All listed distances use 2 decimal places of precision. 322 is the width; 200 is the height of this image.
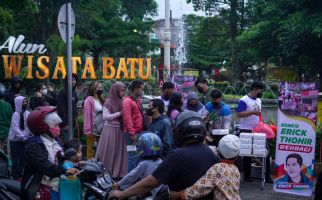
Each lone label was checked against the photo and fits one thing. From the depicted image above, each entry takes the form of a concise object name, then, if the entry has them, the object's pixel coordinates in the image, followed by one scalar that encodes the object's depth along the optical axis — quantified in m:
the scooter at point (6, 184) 4.97
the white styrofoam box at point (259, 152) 7.61
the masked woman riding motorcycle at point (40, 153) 4.25
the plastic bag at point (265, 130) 7.95
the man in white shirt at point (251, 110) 8.06
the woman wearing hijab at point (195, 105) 7.75
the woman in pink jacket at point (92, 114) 8.71
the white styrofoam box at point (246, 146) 7.65
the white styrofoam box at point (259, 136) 7.59
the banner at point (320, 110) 8.01
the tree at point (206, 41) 42.63
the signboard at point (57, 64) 18.28
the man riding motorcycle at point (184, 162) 3.34
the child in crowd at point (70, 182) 4.38
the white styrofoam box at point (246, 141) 7.65
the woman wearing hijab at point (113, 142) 7.86
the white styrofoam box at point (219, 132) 7.73
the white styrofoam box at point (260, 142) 7.59
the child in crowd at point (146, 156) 4.31
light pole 27.56
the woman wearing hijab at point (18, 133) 8.34
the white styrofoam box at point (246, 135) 7.64
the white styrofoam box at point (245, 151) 7.67
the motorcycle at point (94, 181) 4.32
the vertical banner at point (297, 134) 7.14
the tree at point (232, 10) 38.50
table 7.70
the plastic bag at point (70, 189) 4.38
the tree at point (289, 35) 18.77
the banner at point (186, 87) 11.92
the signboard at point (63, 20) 7.98
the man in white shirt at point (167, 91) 8.28
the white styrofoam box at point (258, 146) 7.61
